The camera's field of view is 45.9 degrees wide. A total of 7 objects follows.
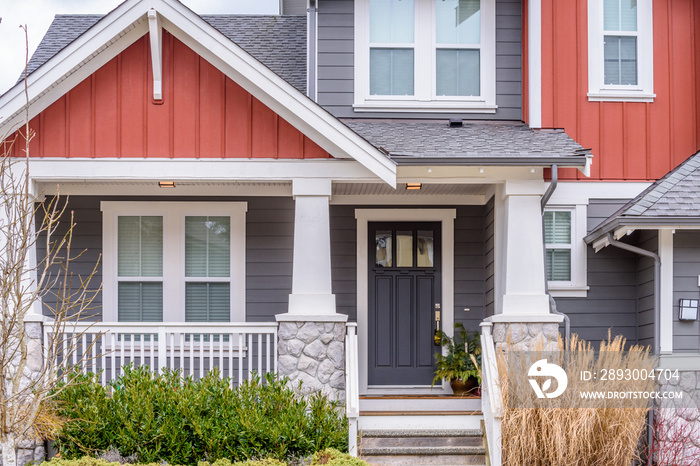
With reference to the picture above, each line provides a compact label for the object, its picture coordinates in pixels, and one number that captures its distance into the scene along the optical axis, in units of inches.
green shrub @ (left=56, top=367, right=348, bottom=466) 294.4
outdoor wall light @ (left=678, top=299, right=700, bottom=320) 355.6
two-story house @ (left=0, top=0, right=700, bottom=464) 382.6
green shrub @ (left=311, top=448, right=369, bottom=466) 278.2
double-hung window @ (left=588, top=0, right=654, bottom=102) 407.2
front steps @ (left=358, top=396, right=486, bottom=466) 328.2
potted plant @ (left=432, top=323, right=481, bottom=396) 383.3
